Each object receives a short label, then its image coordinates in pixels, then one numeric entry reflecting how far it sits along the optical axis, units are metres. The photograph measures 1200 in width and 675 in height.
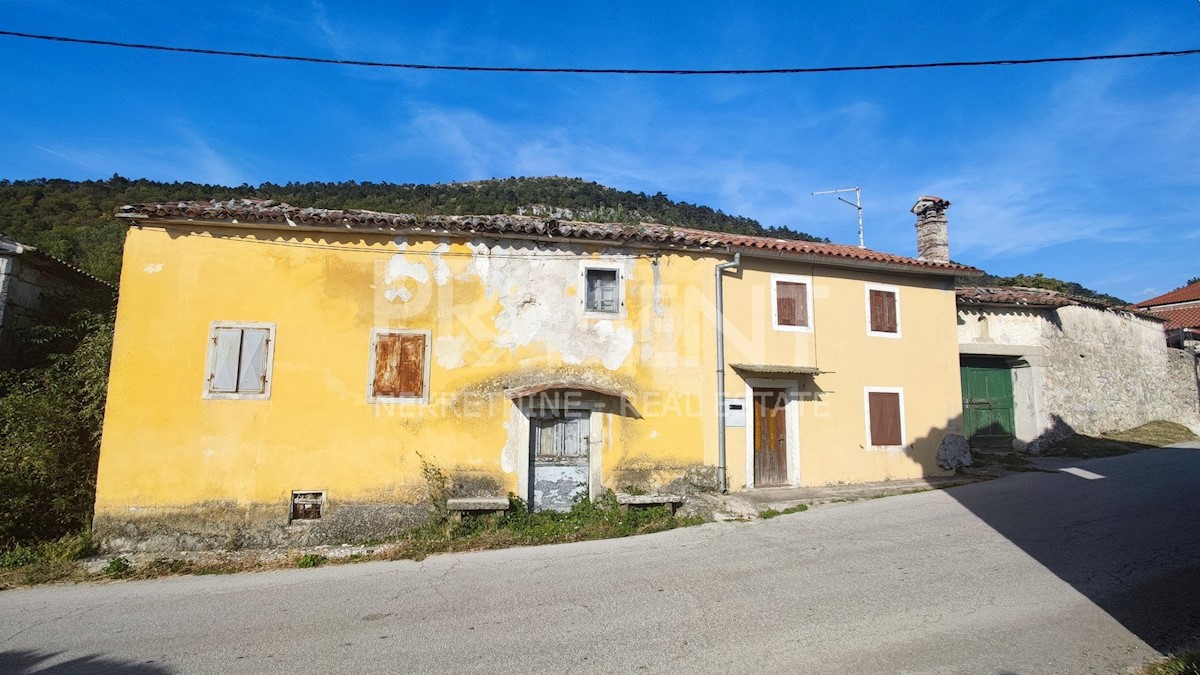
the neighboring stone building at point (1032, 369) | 14.21
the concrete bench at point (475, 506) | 9.07
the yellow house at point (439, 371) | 9.13
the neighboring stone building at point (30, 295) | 9.48
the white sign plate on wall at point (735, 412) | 10.75
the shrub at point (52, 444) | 8.41
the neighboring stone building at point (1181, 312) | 19.31
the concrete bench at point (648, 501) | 9.61
